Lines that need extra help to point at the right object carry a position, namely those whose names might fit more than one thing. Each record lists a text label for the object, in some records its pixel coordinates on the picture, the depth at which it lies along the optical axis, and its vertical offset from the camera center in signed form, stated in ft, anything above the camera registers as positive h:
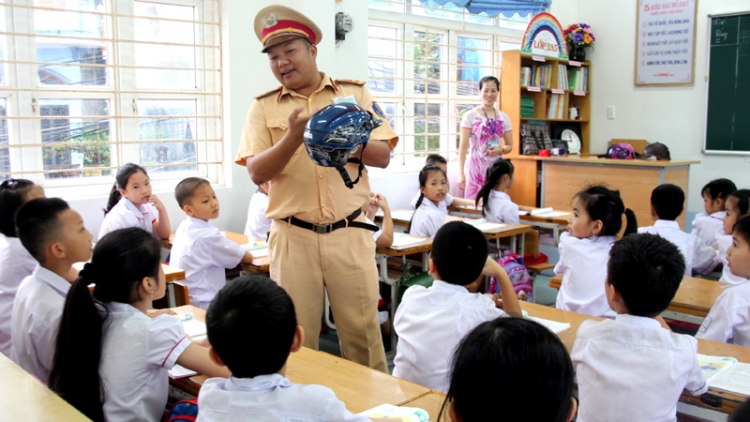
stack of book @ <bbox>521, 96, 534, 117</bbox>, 24.13 +1.50
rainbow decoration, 23.41 +4.00
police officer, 7.34 -0.69
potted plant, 25.53 +4.24
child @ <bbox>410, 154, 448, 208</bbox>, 18.09 -0.41
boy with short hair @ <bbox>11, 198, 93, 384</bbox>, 6.43 -1.34
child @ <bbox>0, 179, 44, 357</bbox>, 8.00 -1.46
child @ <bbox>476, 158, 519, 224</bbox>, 15.81 -1.22
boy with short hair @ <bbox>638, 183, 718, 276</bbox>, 11.30 -1.43
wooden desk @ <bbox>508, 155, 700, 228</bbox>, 20.45 -1.01
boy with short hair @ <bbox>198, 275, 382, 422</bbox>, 4.01 -1.41
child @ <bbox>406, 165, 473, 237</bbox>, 14.51 -1.32
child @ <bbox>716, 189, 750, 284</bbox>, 11.49 -1.14
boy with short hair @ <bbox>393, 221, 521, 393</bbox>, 6.37 -1.63
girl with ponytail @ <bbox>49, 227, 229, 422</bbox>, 5.46 -1.71
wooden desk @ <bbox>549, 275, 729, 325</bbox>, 8.27 -1.99
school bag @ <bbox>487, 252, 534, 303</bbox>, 12.64 -2.54
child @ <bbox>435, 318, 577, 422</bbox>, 3.04 -1.09
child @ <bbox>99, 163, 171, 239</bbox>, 12.82 -1.12
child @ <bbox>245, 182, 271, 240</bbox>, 14.03 -1.62
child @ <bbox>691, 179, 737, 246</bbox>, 13.43 -1.39
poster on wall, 23.22 +3.84
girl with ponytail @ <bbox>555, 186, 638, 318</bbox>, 9.27 -1.48
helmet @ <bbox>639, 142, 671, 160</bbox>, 21.75 -0.13
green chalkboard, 21.84 +2.10
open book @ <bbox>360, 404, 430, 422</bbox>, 4.64 -1.94
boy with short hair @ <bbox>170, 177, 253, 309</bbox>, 10.92 -1.74
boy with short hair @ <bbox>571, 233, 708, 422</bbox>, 5.35 -1.71
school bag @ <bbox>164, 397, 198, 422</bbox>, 5.26 -2.18
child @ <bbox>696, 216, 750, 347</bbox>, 7.23 -1.92
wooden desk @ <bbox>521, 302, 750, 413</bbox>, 5.37 -2.00
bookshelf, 23.67 +2.21
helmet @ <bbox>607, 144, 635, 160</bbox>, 21.66 -0.17
